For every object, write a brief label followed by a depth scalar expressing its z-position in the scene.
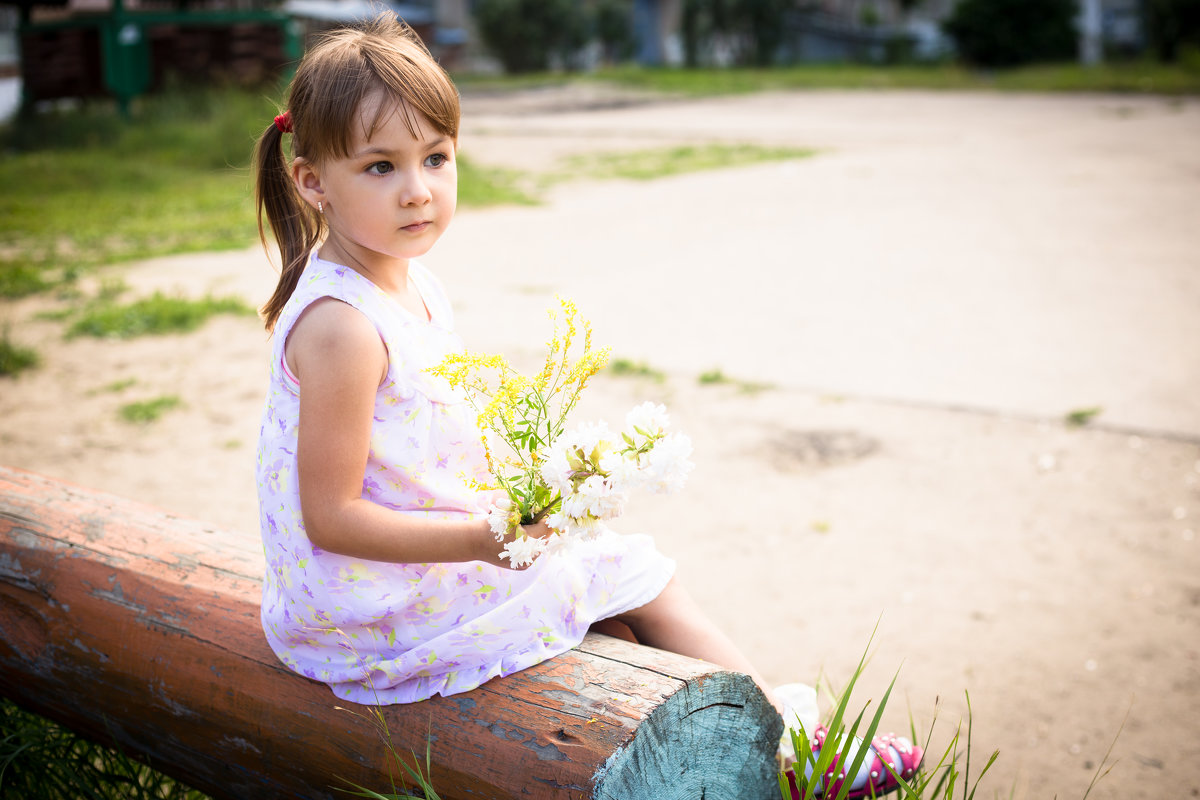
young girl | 1.52
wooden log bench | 1.51
